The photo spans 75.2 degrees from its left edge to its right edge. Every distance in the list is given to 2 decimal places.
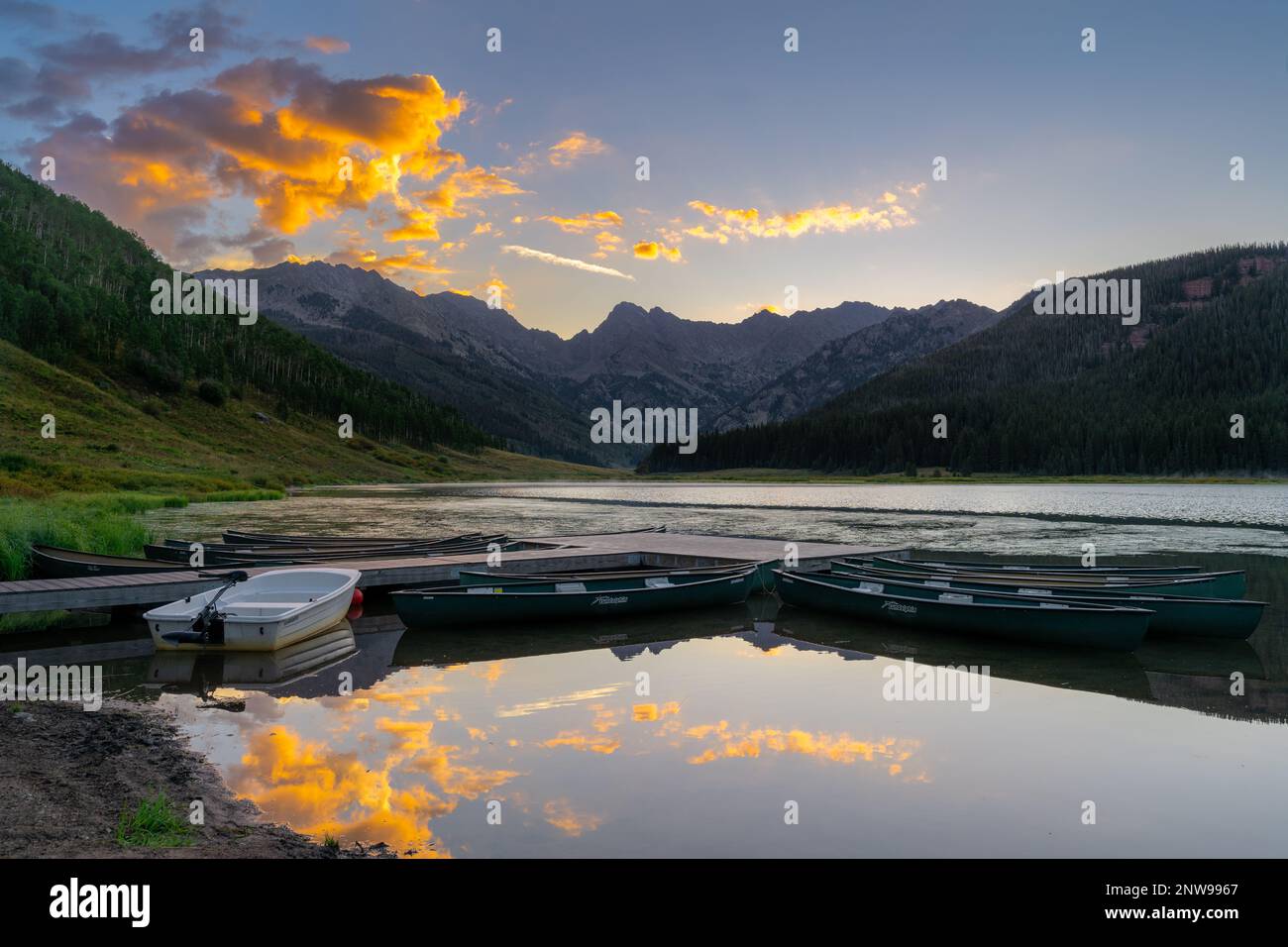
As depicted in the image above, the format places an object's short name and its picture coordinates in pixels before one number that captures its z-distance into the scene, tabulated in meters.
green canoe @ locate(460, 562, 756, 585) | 25.78
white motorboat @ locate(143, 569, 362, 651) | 19.75
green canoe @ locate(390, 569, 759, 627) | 23.47
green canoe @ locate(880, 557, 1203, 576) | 26.91
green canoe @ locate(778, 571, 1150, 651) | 20.14
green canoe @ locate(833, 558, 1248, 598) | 23.86
